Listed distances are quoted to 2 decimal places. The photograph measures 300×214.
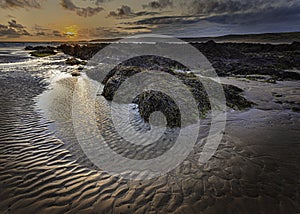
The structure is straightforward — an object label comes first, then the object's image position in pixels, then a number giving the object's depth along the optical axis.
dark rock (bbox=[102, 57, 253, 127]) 7.70
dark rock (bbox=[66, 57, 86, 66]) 27.98
